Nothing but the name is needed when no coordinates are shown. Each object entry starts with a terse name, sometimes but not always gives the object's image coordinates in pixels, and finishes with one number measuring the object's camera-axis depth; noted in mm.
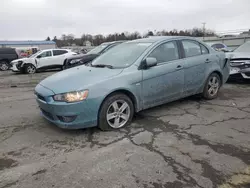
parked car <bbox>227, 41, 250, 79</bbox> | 6684
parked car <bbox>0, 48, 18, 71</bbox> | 15984
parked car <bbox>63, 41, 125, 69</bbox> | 9282
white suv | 12916
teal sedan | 3227
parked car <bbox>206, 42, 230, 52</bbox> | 16047
